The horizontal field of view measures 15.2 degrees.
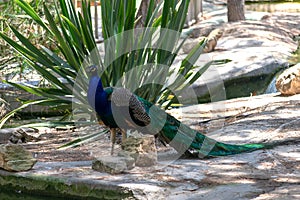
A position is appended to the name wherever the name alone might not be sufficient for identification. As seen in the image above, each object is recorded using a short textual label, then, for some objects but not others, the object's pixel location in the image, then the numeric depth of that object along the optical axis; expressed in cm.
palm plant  1080
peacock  895
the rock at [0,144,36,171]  839
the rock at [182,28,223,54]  1997
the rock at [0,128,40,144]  1171
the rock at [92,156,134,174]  822
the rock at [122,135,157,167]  864
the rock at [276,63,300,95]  1337
